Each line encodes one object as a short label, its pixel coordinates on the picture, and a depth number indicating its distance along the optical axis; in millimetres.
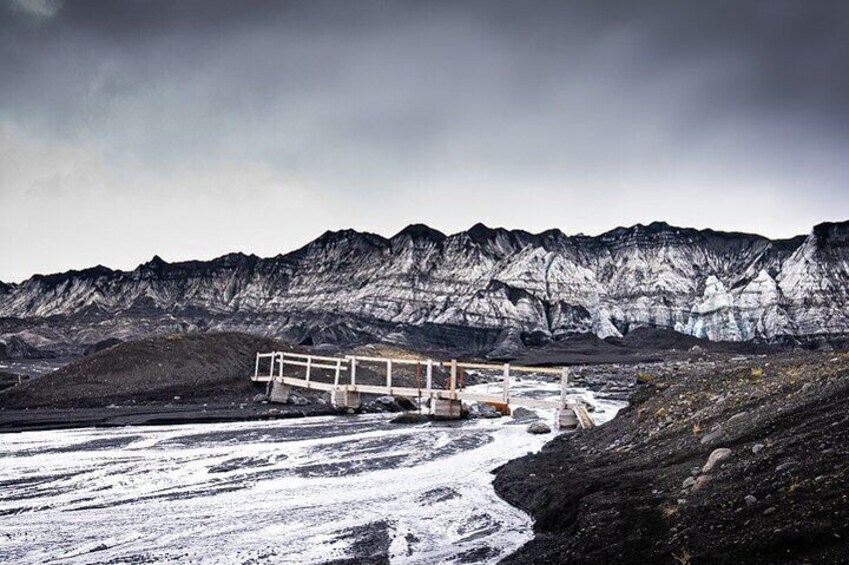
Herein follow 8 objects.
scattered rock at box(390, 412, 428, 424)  33156
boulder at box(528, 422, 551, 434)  27750
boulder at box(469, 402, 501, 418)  35062
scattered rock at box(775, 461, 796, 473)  9758
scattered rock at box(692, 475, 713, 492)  10656
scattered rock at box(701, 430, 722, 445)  14094
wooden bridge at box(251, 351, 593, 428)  28797
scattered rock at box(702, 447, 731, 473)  11599
